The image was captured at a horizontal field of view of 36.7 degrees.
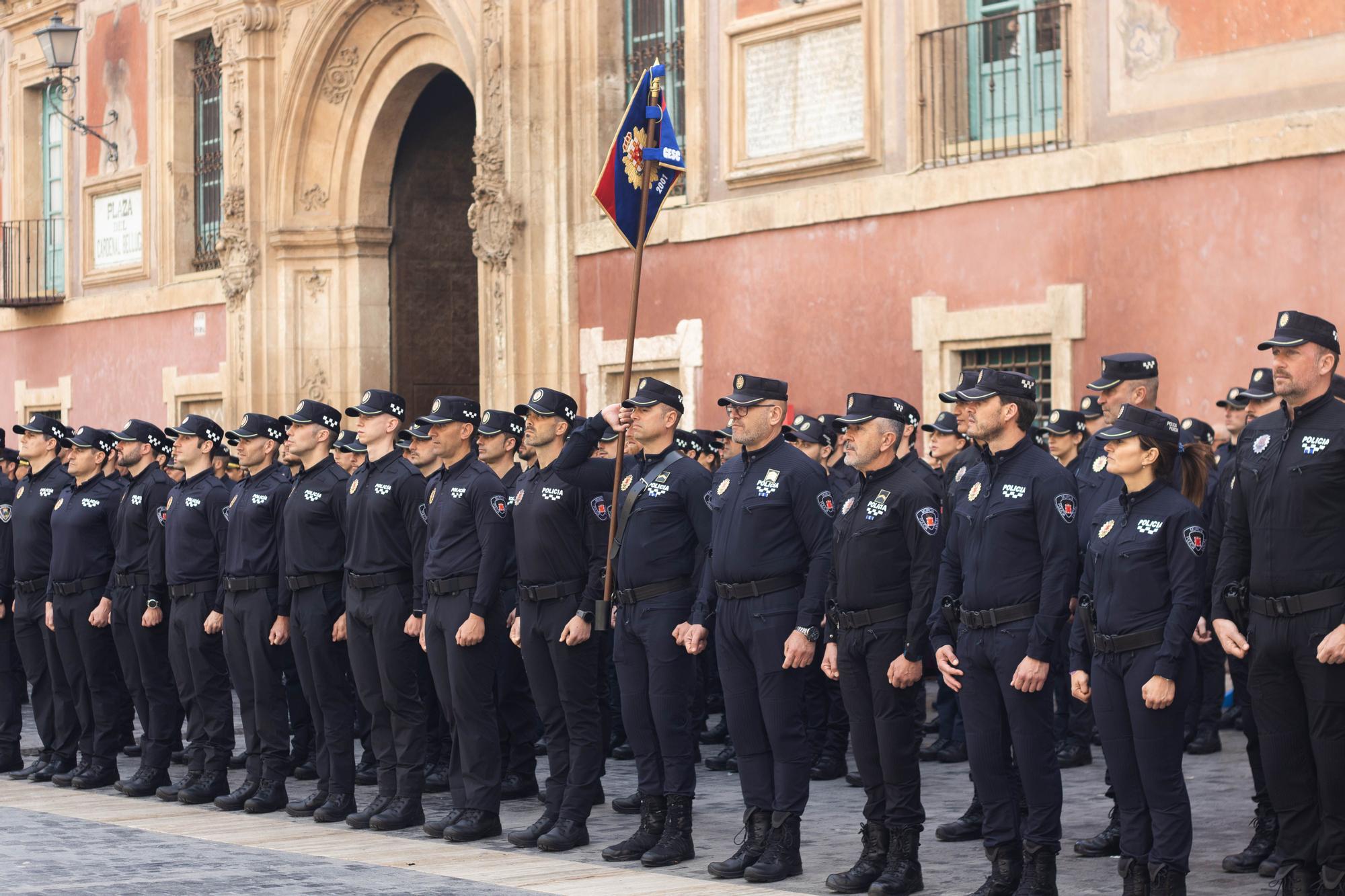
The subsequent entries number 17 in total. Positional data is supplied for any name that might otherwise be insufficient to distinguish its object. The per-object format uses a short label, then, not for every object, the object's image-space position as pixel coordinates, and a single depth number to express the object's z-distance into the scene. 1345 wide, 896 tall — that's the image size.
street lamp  23.88
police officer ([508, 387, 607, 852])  9.44
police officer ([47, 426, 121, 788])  11.93
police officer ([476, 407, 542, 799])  11.02
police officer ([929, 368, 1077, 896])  7.71
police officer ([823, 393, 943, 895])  8.17
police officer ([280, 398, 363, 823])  10.42
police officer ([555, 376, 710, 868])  8.98
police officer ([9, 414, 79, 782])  12.27
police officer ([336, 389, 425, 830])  10.09
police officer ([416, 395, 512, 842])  9.77
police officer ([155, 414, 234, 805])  11.16
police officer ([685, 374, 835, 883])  8.55
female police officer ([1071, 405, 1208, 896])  7.34
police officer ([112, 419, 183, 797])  11.58
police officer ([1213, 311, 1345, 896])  7.06
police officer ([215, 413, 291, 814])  10.73
